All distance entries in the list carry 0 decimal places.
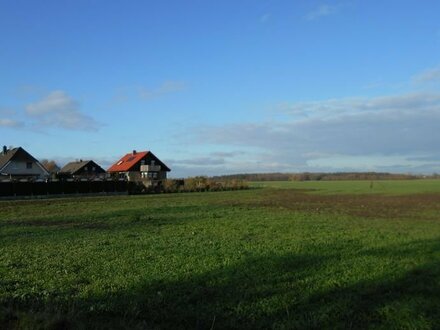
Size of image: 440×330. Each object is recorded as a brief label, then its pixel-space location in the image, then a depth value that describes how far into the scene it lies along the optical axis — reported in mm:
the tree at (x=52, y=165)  131288
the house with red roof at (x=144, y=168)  105312
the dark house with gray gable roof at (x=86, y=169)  106456
